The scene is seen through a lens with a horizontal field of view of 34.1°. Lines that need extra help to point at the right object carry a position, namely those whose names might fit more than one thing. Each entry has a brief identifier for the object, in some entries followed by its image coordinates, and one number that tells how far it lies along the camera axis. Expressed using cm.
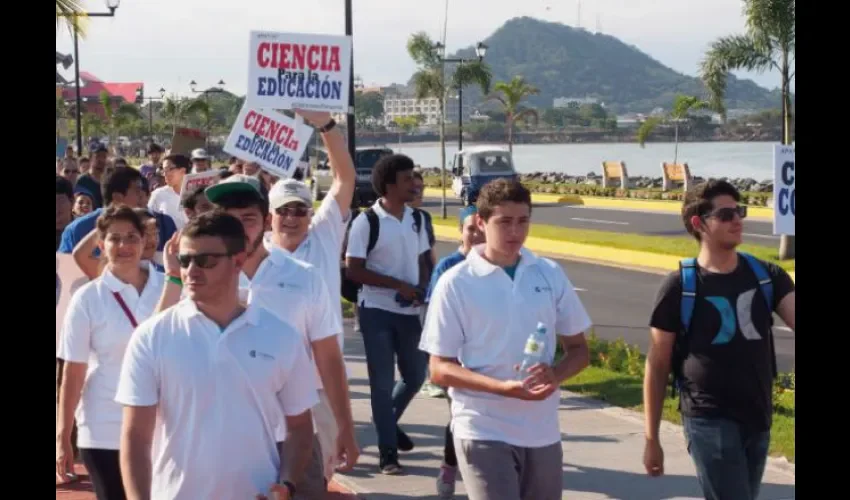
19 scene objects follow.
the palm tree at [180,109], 6994
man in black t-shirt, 558
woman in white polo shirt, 561
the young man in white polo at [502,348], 557
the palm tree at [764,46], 2419
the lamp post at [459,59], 3971
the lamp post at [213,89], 5597
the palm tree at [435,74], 4281
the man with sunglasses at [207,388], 425
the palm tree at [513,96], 5178
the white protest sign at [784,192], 728
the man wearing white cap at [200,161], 1634
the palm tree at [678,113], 5462
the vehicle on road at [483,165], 4619
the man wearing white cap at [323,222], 641
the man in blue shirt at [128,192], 866
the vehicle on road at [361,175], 4312
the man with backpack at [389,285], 864
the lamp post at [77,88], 4129
